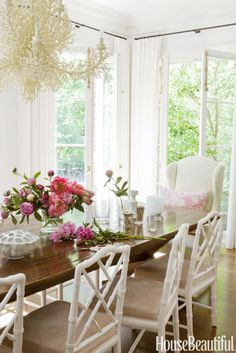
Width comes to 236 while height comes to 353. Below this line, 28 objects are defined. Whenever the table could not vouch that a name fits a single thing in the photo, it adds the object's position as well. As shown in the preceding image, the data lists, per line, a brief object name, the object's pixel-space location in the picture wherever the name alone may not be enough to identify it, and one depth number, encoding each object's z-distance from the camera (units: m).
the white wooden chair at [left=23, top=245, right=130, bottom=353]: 1.62
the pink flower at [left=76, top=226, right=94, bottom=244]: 2.29
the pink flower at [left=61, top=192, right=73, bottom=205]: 2.27
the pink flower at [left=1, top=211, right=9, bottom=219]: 2.23
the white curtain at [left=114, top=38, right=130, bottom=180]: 5.45
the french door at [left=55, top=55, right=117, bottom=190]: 4.79
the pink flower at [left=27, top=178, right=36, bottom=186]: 2.28
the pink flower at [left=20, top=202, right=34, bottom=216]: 2.18
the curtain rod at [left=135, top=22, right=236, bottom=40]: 4.79
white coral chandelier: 2.57
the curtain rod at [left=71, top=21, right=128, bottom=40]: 4.80
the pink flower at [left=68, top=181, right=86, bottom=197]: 2.33
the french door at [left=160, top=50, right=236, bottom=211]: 4.76
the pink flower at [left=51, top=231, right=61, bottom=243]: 2.30
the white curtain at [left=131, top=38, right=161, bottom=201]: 5.37
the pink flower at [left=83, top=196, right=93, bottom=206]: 2.37
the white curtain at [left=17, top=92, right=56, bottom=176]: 4.37
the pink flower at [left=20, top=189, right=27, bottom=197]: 2.27
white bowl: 1.94
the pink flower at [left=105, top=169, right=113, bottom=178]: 2.58
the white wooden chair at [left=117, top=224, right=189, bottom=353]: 2.06
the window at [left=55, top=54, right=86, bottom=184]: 4.75
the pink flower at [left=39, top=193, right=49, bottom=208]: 2.28
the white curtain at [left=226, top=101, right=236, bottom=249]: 4.84
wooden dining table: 1.79
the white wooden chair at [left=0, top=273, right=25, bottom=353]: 1.40
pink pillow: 3.93
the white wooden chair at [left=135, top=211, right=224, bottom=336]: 2.48
